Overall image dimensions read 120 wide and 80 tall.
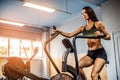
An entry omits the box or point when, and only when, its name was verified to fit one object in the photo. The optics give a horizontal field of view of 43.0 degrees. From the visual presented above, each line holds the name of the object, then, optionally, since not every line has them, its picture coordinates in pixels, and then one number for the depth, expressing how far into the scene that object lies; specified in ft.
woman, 7.20
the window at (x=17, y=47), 22.14
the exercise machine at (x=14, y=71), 7.51
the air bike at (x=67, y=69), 6.85
